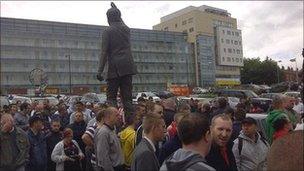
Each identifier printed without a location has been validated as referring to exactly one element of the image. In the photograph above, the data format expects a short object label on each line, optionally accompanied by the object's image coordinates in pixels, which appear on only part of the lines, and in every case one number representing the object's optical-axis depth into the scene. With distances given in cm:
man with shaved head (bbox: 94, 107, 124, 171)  371
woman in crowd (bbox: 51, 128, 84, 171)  497
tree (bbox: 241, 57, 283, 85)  6761
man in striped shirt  422
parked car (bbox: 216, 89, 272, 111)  2097
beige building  7144
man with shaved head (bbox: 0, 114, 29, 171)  452
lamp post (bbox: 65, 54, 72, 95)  5603
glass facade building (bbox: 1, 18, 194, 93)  5303
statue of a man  578
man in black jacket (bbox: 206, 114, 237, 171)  283
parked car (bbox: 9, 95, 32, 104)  1895
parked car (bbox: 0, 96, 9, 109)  1649
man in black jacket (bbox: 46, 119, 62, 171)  561
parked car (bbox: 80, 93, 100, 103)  1877
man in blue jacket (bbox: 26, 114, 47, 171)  523
